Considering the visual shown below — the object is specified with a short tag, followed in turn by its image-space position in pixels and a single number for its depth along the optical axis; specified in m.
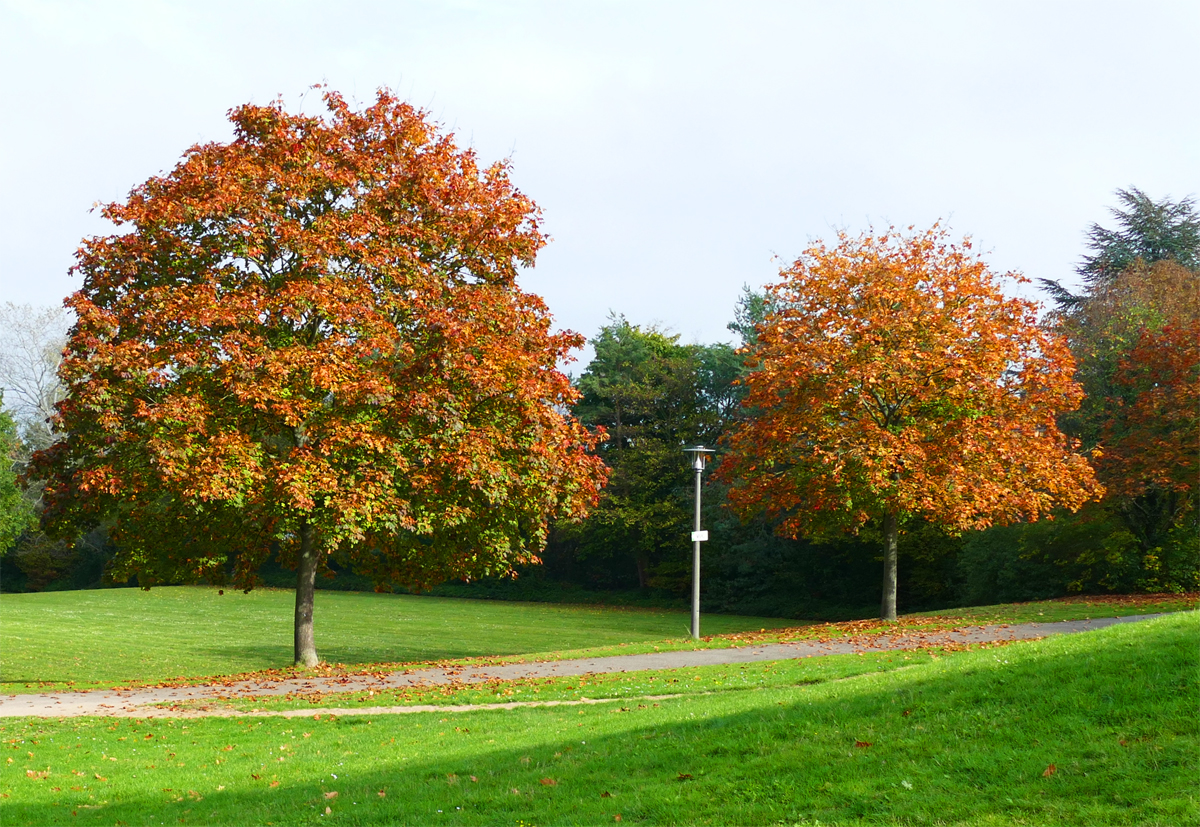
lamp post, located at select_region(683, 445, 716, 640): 22.92
